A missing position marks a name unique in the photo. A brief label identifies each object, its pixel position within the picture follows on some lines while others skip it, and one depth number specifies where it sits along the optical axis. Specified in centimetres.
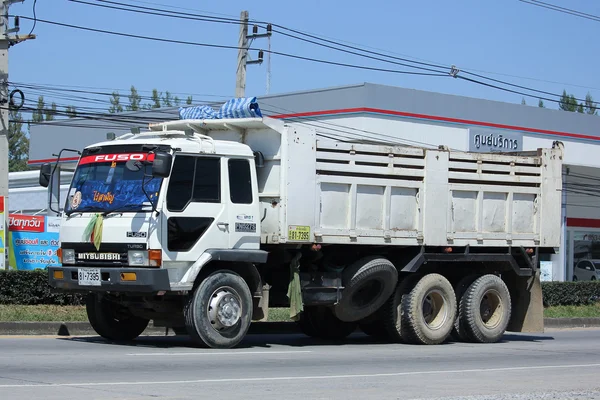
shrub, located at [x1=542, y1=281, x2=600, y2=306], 2672
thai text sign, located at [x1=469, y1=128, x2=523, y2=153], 3672
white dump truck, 1302
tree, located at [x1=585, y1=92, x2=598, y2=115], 9771
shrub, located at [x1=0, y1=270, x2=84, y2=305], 1783
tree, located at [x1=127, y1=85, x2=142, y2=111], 9111
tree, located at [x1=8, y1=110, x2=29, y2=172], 9075
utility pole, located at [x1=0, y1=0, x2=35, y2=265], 2117
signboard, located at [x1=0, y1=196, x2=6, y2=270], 2039
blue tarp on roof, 1429
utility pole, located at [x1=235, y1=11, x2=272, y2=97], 2617
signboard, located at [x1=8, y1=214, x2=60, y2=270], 2288
